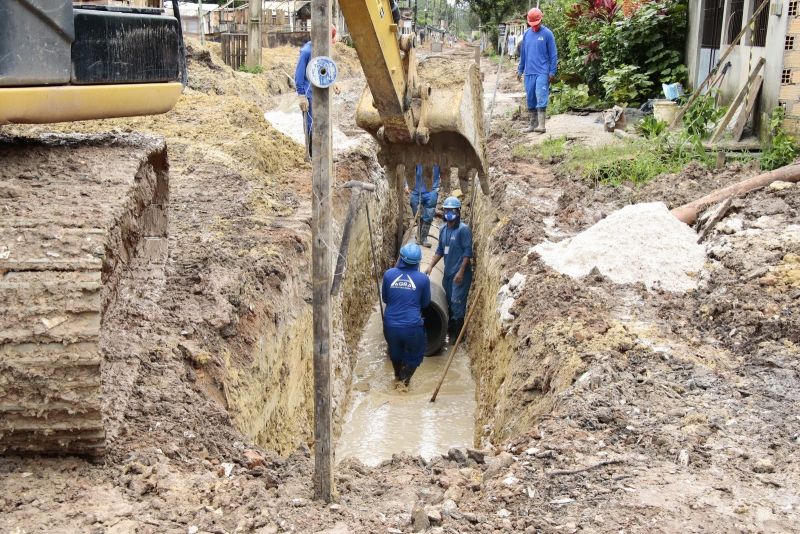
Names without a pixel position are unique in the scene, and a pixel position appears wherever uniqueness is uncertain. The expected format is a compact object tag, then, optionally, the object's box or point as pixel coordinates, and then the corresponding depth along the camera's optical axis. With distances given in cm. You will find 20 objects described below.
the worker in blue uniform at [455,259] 1076
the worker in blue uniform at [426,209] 1348
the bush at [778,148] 916
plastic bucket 1199
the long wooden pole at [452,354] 875
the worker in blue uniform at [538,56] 1338
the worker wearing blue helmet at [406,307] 945
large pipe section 1061
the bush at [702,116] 1094
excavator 355
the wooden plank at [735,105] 1038
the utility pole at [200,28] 2281
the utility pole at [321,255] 386
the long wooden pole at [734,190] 788
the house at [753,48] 963
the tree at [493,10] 4953
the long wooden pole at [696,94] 1059
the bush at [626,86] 1452
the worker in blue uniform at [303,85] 1020
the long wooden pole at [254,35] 1930
